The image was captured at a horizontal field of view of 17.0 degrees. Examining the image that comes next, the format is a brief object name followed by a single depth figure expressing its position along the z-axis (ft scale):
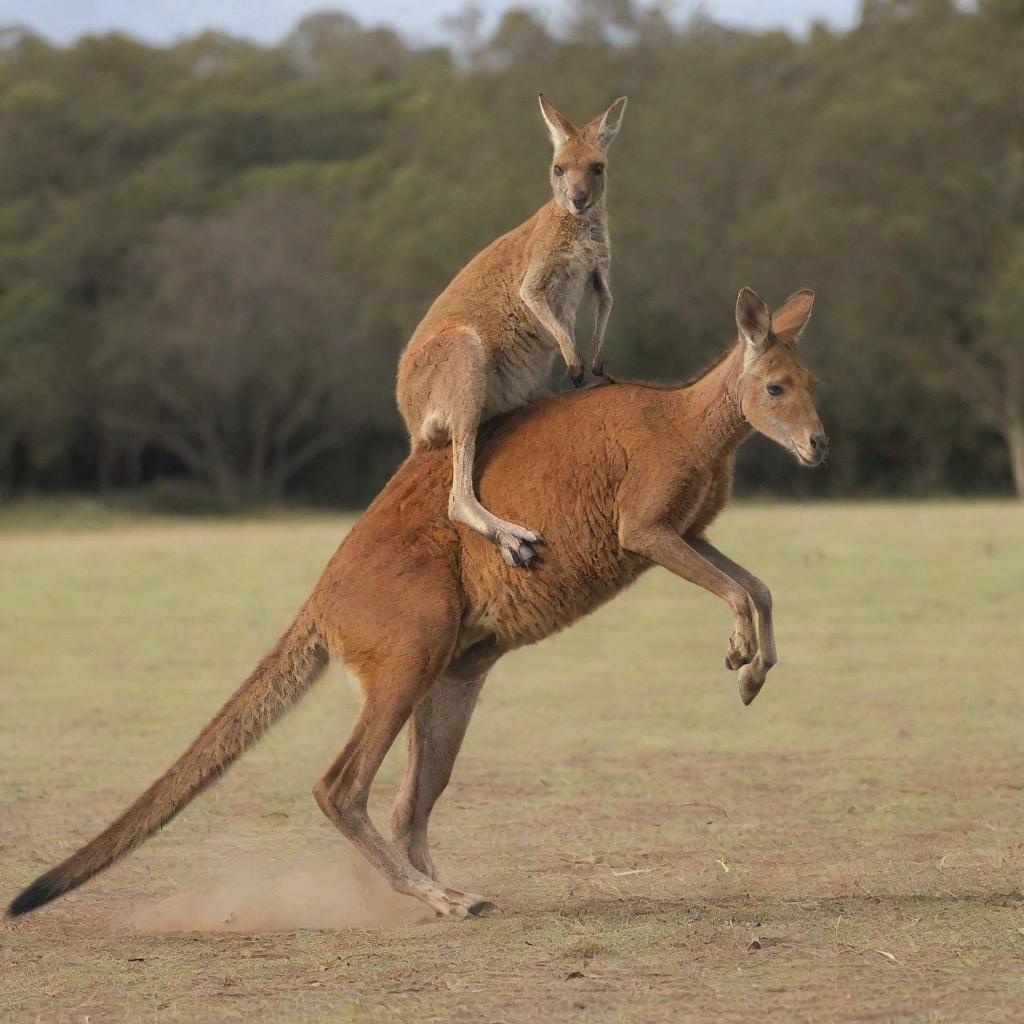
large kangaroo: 40.50
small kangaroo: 42.80
